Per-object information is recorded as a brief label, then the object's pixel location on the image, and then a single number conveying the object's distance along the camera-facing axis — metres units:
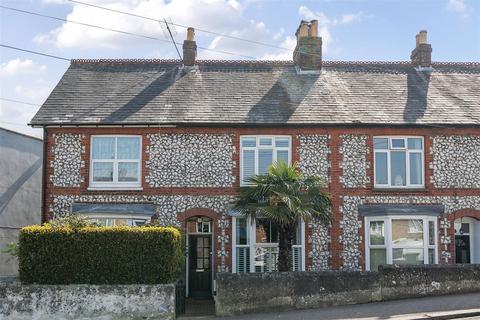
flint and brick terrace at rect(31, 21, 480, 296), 19.56
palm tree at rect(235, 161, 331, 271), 16.78
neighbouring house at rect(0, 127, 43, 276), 22.92
